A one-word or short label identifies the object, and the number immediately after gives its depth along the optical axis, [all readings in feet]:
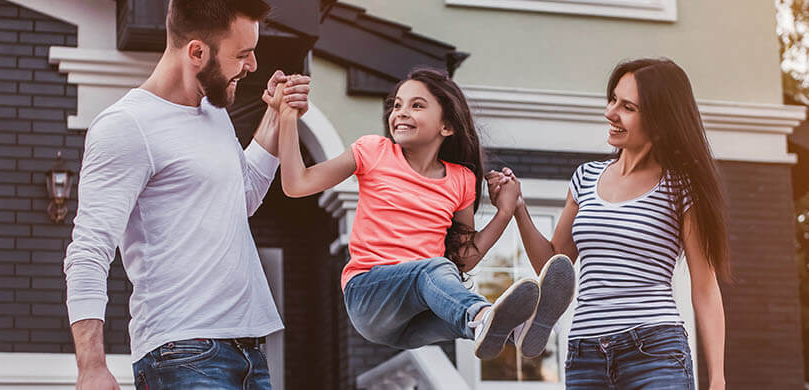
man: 10.93
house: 24.38
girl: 13.58
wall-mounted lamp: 24.52
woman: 13.24
